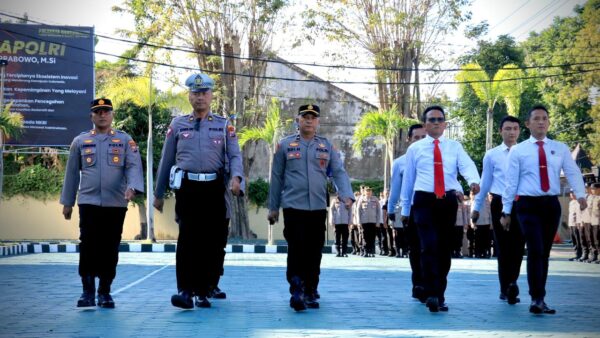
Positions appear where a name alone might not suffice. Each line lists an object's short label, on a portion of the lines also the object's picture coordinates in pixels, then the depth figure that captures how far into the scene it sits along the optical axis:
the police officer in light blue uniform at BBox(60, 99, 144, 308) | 10.48
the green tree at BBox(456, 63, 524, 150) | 37.31
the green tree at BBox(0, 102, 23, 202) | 32.19
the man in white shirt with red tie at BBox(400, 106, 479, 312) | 10.36
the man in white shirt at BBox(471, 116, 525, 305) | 11.53
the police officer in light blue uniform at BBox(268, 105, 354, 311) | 10.77
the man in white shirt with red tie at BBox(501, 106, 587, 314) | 10.36
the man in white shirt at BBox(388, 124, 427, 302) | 11.68
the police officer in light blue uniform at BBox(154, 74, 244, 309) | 10.23
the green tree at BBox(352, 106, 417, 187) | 37.41
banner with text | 34.22
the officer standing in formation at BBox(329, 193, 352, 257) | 28.53
